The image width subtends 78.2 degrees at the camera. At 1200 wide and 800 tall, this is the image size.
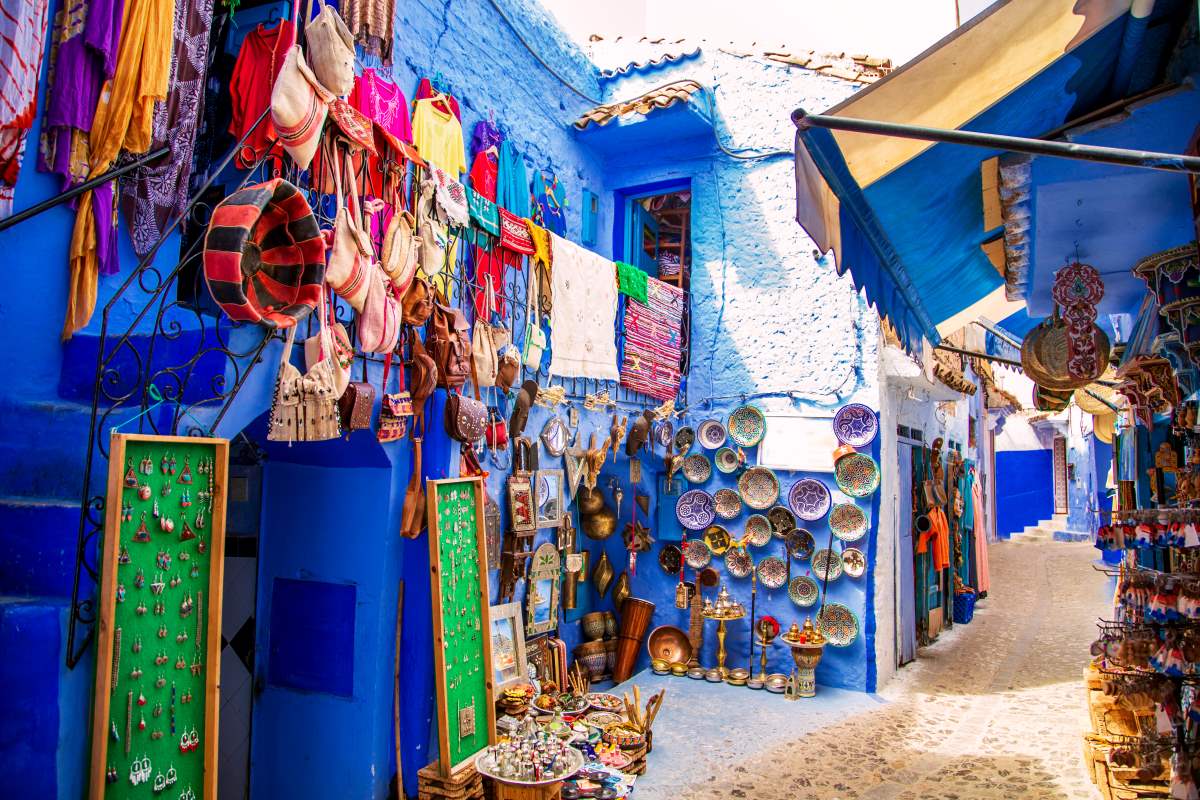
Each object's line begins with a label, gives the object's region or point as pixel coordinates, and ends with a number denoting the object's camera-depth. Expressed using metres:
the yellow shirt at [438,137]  4.95
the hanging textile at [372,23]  4.28
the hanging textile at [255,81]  3.74
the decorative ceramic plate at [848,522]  6.86
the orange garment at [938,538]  8.74
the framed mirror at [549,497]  6.13
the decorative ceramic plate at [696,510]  7.54
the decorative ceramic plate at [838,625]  6.85
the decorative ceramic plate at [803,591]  7.01
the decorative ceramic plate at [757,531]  7.23
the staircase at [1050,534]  17.47
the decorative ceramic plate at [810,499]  7.00
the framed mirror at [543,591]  5.97
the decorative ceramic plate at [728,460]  7.46
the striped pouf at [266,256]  2.91
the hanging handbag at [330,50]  3.53
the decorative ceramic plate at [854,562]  6.82
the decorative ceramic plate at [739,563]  7.30
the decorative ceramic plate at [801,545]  7.04
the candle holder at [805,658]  6.67
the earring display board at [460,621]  4.23
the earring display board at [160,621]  2.66
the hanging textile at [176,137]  3.25
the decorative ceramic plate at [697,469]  7.61
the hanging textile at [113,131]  3.03
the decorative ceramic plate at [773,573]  7.11
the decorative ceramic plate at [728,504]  7.39
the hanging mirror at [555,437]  6.14
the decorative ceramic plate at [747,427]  7.40
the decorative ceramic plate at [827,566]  6.93
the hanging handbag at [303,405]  3.50
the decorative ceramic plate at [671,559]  7.70
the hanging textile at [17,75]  2.52
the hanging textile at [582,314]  6.14
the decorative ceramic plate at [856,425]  6.94
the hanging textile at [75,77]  2.91
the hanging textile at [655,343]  7.18
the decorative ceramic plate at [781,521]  7.13
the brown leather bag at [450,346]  4.55
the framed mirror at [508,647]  5.29
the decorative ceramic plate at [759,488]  7.25
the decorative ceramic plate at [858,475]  6.86
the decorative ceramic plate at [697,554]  7.48
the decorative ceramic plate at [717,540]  7.40
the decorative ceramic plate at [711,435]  7.62
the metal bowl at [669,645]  7.51
